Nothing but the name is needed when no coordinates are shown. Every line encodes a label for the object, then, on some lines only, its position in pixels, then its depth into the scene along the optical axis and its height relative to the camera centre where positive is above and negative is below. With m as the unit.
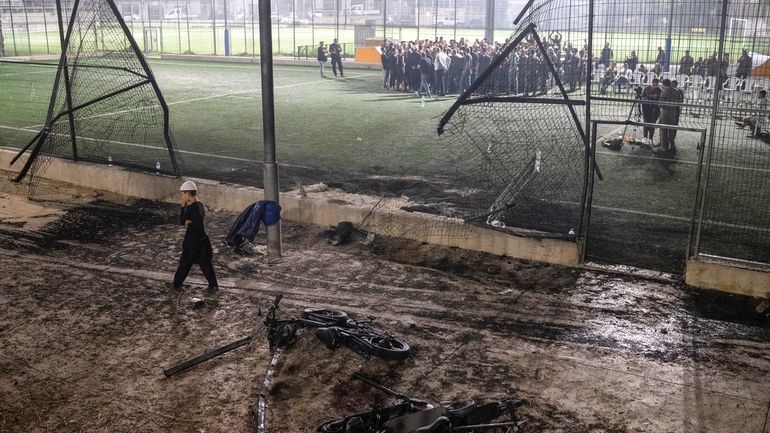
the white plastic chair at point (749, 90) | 11.08 -0.62
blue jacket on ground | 11.44 -2.57
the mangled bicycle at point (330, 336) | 8.30 -3.19
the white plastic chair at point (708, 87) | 11.27 -0.61
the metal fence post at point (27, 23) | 28.91 +0.81
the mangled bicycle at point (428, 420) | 6.55 -3.19
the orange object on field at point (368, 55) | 38.69 -0.54
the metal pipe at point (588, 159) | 10.59 -1.59
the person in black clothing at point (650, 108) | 12.12 -1.02
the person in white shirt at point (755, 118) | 11.72 -1.17
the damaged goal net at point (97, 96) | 15.02 -1.11
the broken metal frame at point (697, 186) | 10.20 -1.91
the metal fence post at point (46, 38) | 32.22 +0.16
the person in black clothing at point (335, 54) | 33.78 -0.44
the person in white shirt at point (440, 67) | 28.06 -0.81
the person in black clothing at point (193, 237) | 10.08 -2.50
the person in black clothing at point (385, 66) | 30.18 -0.84
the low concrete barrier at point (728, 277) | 9.95 -2.98
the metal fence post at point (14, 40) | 33.24 +0.09
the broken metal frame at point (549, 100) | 10.98 -0.79
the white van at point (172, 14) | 58.53 +2.20
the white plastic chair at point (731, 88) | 11.09 -0.60
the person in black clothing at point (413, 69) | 29.05 -0.92
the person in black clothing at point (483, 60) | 28.58 -0.56
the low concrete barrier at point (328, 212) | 11.48 -2.80
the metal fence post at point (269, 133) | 11.10 -1.32
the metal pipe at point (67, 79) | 15.22 -0.73
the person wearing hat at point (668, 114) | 12.57 -1.10
